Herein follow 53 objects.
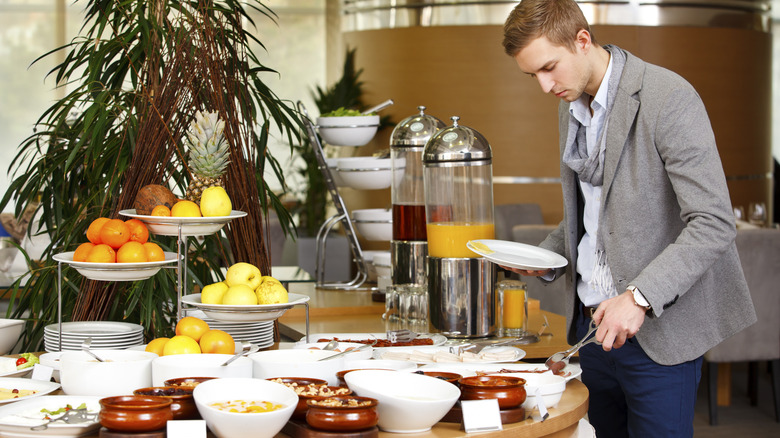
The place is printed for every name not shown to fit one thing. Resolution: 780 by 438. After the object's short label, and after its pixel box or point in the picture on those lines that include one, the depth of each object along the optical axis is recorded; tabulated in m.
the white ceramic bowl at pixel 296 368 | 3.25
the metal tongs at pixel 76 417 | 3.06
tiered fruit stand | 3.51
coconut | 3.69
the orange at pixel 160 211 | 3.62
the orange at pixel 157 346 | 3.39
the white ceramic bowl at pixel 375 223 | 5.15
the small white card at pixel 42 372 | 3.37
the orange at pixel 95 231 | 3.59
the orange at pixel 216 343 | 3.38
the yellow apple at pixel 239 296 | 3.50
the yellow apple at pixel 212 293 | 3.53
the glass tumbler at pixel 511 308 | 4.16
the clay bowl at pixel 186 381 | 3.16
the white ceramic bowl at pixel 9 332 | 3.71
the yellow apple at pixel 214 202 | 3.62
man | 3.40
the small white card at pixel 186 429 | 2.97
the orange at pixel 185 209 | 3.60
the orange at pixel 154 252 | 3.58
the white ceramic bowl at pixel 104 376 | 3.20
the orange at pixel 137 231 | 3.62
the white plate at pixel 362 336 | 3.83
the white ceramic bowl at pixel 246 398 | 2.95
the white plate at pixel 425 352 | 3.55
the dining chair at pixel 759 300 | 5.59
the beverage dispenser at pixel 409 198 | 4.46
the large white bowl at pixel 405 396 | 3.05
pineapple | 3.86
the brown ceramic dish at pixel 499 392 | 3.16
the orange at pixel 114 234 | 3.56
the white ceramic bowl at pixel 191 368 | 3.21
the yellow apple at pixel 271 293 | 3.54
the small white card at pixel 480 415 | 3.10
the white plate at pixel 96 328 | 3.72
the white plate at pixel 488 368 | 3.42
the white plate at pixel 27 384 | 3.27
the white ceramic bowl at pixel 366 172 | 5.07
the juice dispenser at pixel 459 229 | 4.10
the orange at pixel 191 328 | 3.43
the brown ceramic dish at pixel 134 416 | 2.97
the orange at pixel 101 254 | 3.52
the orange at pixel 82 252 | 3.54
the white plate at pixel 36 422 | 3.02
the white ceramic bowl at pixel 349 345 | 3.52
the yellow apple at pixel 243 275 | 3.57
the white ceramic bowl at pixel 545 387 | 3.22
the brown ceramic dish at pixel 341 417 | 2.98
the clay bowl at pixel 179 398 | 3.05
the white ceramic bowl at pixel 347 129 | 5.09
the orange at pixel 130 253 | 3.54
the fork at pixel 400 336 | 3.85
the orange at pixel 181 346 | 3.34
